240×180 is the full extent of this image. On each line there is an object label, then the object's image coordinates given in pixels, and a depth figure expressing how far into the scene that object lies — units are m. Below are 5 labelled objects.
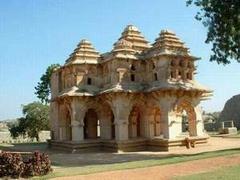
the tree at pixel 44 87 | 45.00
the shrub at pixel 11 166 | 13.23
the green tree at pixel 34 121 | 45.16
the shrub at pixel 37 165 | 13.44
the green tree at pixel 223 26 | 18.97
